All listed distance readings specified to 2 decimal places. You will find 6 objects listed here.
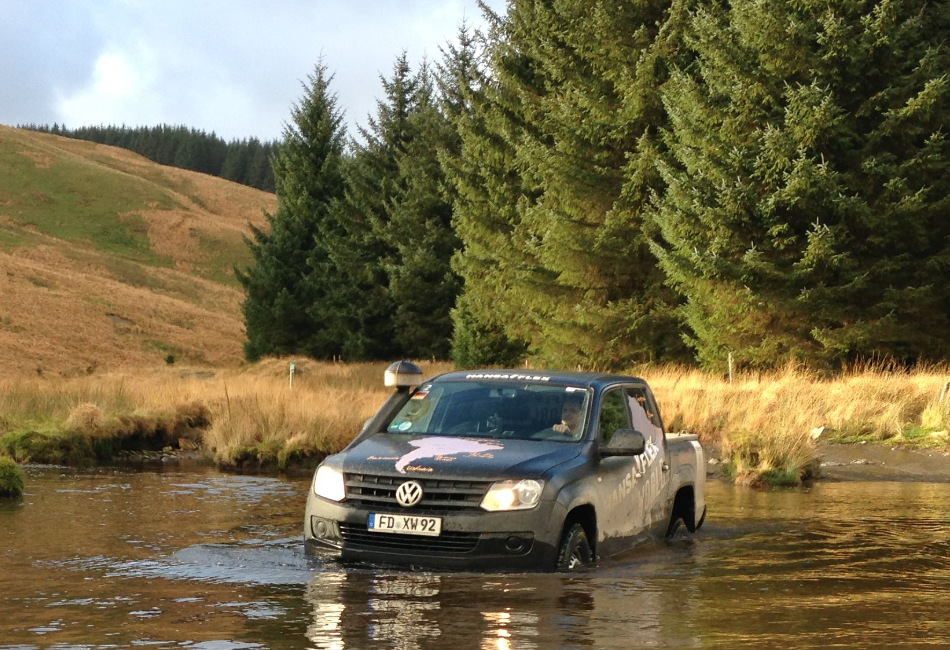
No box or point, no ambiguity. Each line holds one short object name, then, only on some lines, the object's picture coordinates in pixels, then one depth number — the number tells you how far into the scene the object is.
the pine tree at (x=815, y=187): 31.44
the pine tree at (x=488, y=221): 46.09
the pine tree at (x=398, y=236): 56.22
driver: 10.87
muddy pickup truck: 9.77
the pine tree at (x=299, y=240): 63.84
